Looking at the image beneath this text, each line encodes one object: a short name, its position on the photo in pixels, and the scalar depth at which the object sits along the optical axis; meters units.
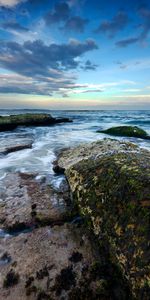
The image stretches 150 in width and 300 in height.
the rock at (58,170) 4.91
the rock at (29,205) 2.99
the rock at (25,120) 15.00
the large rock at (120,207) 1.85
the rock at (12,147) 7.31
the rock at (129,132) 10.84
